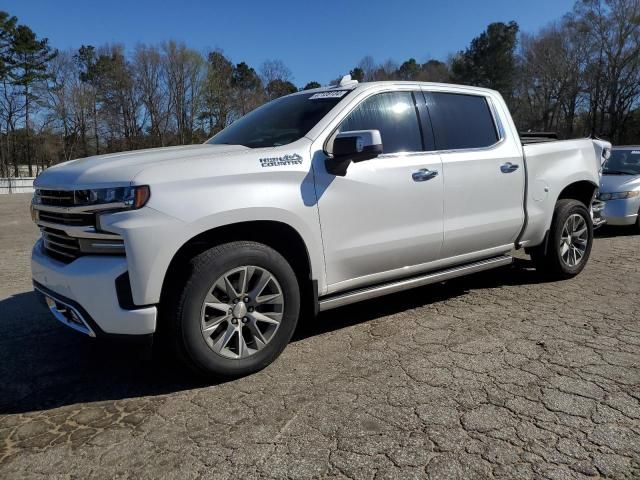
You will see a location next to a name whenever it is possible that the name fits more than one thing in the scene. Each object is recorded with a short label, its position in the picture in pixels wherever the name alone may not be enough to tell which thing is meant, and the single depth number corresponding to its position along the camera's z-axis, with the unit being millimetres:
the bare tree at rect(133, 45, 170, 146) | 58906
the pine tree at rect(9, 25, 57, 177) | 53469
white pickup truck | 2848
